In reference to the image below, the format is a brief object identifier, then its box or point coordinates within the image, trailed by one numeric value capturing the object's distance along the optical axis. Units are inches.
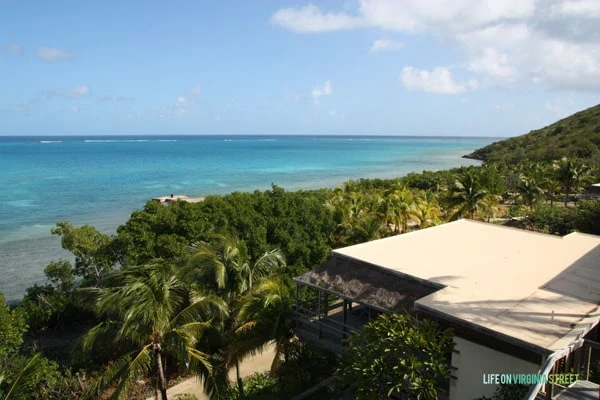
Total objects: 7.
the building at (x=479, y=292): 333.4
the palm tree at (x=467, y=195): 999.0
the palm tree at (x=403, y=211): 977.5
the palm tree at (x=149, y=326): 393.7
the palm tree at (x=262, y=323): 478.3
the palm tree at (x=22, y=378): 402.8
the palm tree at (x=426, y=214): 987.3
